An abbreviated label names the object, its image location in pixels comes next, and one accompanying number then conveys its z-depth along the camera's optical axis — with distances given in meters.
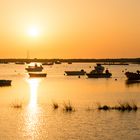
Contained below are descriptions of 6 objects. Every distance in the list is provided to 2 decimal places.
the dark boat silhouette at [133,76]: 114.89
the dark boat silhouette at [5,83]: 98.59
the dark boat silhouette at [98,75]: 130.76
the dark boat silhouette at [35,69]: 173.55
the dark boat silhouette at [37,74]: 146.50
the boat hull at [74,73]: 153.00
